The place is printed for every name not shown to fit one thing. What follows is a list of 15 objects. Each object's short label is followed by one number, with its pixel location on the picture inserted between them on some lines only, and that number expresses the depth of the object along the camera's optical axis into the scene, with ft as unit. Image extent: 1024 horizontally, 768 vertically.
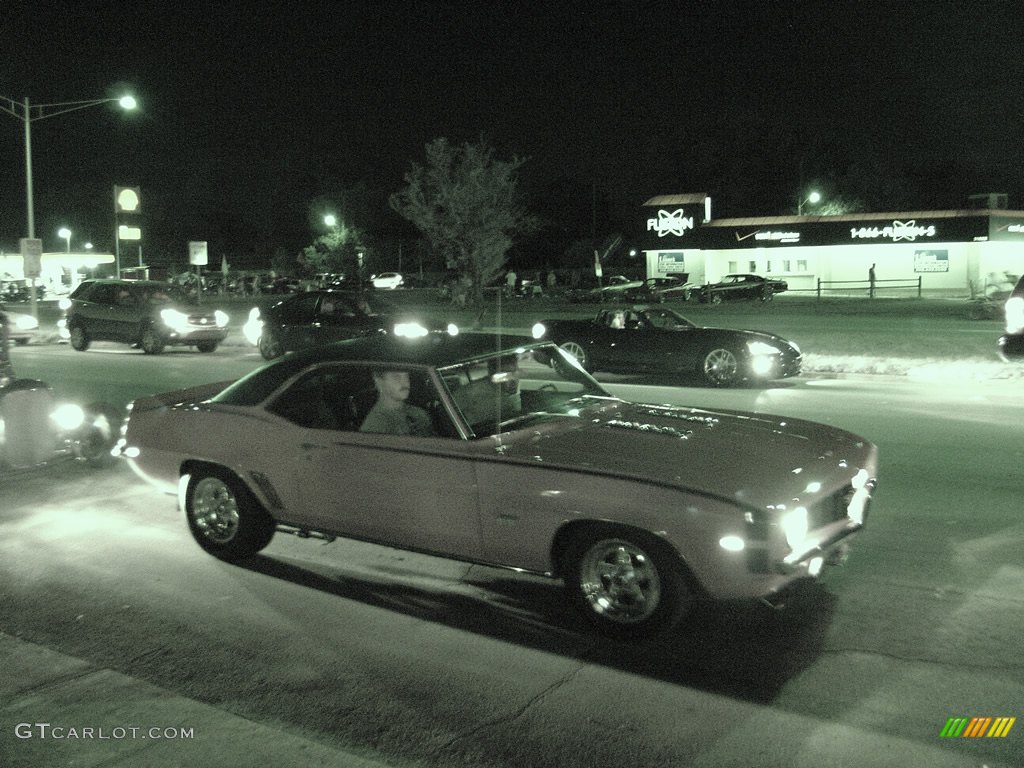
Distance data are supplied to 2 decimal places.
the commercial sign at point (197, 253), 120.26
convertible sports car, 52.54
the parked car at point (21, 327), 89.34
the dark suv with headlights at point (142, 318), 78.89
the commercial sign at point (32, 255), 95.45
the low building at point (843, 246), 173.93
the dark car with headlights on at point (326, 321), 70.33
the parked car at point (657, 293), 160.76
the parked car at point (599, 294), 161.16
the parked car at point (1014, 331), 40.75
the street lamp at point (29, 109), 93.91
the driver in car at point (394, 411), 20.57
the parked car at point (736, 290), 159.63
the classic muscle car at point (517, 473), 17.06
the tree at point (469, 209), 126.52
